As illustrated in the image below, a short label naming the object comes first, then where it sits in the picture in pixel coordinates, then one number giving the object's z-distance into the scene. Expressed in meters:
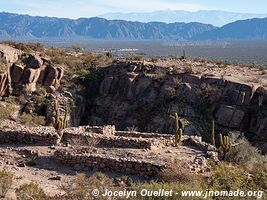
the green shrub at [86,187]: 13.36
